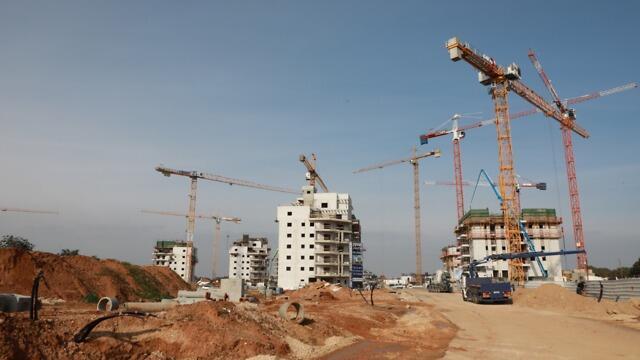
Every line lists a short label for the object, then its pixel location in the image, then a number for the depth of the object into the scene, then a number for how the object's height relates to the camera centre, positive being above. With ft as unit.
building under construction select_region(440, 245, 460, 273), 460.96 +7.83
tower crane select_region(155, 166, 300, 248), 436.31 +68.71
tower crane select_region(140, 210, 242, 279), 622.95 +60.51
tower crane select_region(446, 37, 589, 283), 261.03 +82.64
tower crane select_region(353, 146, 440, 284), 428.23 +60.28
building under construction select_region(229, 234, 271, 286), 542.57 +3.25
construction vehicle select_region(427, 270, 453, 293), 259.08 -12.23
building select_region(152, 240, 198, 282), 521.65 +11.34
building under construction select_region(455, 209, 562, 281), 353.10 +22.54
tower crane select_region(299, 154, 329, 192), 430.61 +90.52
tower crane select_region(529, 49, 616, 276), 339.77 +76.51
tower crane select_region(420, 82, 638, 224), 437.58 +123.45
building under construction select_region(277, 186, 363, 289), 289.12 +10.18
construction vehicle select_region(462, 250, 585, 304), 156.87 -9.21
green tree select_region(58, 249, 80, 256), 319.47 +9.76
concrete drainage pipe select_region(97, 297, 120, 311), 78.89 -7.12
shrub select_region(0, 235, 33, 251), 234.17 +11.86
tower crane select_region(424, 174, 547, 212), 452.35 +77.81
